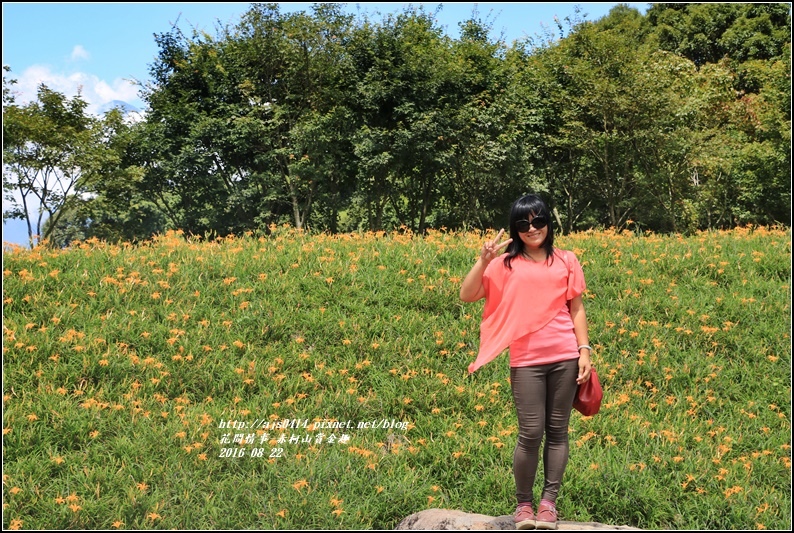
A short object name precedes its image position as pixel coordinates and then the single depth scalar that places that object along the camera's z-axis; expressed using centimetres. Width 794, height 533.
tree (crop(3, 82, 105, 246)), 1811
